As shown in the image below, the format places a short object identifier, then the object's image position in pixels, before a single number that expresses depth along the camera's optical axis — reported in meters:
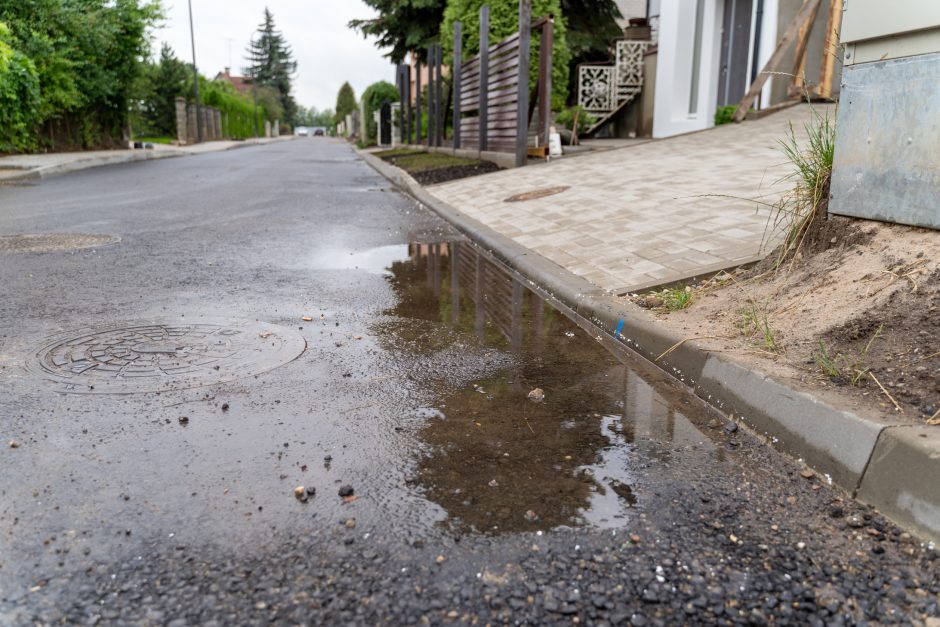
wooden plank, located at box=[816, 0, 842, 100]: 12.98
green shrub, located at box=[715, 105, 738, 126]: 14.98
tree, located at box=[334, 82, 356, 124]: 96.19
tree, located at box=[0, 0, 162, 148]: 20.59
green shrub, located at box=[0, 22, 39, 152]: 17.58
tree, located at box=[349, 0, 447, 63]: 23.58
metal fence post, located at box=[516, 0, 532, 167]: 13.10
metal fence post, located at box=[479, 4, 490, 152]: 15.28
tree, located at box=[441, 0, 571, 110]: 16.84
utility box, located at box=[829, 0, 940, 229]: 3.40
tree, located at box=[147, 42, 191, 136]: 44.78
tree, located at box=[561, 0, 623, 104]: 22.67
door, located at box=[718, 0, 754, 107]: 16.33
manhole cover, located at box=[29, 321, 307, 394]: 3.48
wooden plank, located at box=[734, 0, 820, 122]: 12.88
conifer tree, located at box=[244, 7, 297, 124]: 115.56
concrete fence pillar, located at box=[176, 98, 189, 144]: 39.88
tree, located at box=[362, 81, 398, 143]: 41.03
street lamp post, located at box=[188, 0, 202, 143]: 44.19
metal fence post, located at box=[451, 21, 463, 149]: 18.17
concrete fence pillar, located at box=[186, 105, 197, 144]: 42.90
